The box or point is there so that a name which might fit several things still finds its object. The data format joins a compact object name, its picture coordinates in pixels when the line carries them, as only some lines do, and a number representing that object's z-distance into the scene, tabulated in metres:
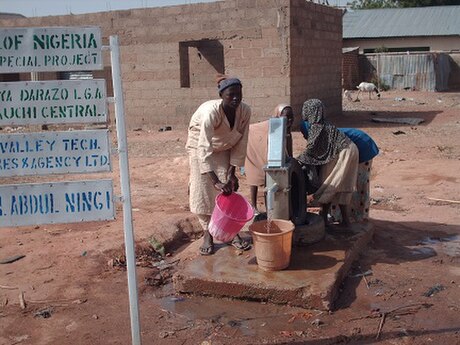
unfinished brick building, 11.81
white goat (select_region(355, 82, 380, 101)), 21.97
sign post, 2.87
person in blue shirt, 5.00
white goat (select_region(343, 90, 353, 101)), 21.95
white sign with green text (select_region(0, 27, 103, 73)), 2.88
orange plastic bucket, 3.94
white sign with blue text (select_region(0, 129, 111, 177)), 2.95
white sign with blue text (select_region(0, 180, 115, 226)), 3.00
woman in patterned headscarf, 4.67
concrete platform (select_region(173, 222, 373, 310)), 3.81
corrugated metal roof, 30.42
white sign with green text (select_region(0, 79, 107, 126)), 2.92
